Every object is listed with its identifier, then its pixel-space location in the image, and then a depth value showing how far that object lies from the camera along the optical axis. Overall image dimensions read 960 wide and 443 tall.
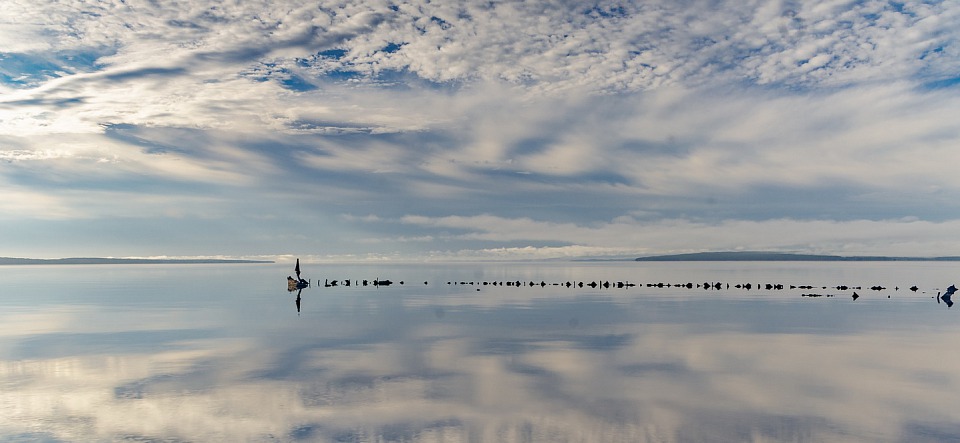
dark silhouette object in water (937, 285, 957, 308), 89.38
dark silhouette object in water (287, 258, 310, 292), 115.15
